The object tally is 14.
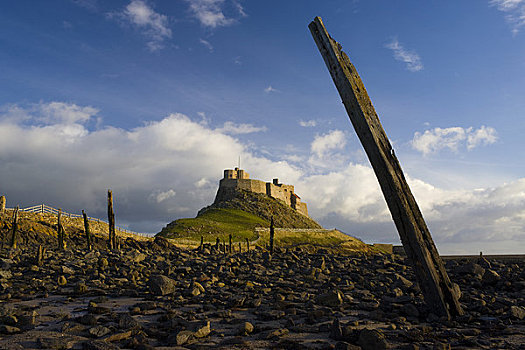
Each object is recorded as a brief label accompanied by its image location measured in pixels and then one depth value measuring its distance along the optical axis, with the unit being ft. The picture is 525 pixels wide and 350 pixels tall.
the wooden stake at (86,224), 110.11
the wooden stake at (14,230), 107.45
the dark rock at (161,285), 25.55
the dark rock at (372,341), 13.84
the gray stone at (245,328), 16.17
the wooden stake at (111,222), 105.48
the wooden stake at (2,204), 149.03
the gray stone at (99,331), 15.42
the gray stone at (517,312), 19.47
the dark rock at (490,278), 29.81
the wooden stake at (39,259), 42.88
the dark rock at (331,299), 21.99
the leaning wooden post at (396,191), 19.56
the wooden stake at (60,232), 109.87
